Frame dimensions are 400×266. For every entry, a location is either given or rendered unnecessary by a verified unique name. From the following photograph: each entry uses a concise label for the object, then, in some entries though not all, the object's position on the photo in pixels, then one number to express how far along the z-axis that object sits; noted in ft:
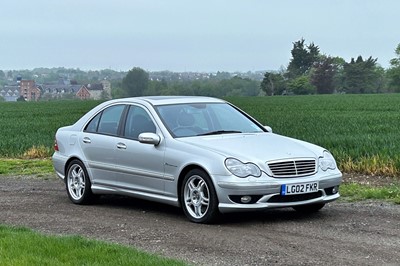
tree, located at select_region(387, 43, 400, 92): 451.53
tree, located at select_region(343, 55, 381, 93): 443.73
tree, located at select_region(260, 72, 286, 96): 407.50
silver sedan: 26.37
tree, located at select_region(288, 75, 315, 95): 427.33
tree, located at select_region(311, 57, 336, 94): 436.76
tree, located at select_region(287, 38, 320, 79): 460.14
